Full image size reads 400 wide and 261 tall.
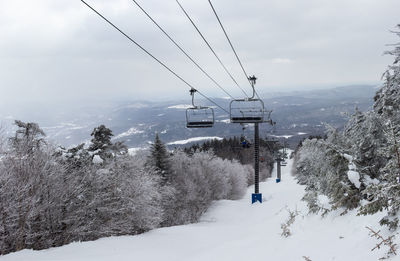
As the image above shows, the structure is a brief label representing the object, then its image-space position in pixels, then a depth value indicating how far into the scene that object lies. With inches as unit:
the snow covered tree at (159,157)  1505.9
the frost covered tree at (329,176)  385.7
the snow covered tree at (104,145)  1025.1
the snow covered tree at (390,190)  218.2
